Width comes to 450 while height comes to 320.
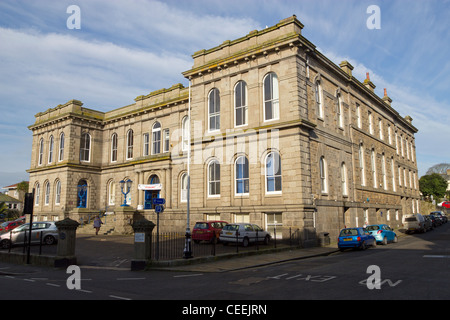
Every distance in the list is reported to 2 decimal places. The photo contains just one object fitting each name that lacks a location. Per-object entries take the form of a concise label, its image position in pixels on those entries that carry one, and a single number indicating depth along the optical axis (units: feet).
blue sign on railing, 52.58
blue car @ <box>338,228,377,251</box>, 68.39
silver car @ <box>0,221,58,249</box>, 74.54
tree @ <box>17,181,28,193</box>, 336.61
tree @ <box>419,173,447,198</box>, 304.30
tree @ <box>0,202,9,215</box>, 172.00
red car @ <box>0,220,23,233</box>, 109.87
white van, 116.88
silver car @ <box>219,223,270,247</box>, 67.15
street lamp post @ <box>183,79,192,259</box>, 50.47
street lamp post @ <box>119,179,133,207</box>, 111.55
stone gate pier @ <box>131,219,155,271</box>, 45.96
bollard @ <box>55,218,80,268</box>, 50.01
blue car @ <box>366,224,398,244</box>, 80.59
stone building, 77.46
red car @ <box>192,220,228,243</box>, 72.13
